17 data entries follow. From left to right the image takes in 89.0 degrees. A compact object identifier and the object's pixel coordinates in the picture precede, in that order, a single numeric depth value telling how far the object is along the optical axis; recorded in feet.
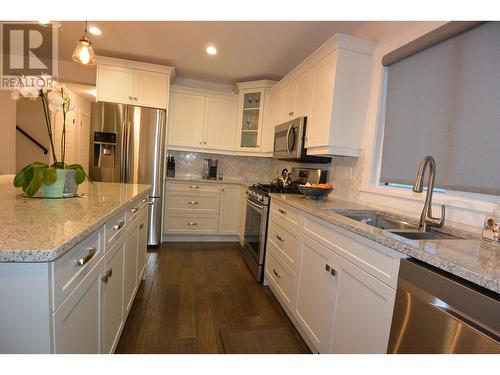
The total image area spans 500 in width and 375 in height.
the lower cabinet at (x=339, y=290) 3.51
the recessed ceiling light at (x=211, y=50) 9.26
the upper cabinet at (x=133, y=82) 10.42
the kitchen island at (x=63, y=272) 2.18
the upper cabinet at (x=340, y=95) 6.60
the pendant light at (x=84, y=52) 5.75
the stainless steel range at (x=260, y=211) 8.38
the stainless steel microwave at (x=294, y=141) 8.14
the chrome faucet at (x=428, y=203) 4.06
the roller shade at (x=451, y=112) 4.10
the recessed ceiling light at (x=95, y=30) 8.32
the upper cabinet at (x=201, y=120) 12.17
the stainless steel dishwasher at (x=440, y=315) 2.22
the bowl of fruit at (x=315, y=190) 7.20
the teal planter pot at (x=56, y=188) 4.48
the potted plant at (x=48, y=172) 3.89
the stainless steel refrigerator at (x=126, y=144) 10.18
